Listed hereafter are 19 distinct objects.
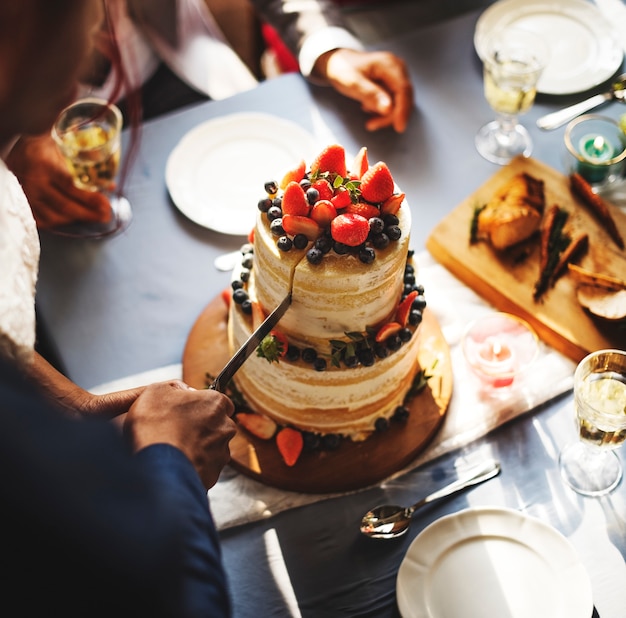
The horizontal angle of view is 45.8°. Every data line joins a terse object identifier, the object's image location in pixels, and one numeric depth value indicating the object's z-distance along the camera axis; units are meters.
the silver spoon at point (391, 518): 1.63
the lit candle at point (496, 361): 1.85
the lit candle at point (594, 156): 2.12
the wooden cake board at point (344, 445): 1.74
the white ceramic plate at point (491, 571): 1.49
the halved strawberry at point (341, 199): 1.48
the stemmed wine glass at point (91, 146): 2.00
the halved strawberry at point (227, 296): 1.98
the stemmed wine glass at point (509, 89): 2.14
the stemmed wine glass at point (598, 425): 1.57
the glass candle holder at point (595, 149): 2.13
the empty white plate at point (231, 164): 2.17
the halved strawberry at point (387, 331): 1.62
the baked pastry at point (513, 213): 2.02
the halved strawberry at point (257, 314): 1.66
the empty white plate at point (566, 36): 2.41
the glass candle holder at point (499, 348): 1.85
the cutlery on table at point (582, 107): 2.26
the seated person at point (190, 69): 2.10
